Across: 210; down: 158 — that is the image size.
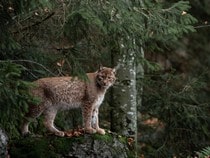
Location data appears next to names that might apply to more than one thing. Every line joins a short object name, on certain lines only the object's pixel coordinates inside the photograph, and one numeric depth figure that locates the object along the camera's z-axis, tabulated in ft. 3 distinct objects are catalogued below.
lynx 64.34
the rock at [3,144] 57.41
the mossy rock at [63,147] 63.16
